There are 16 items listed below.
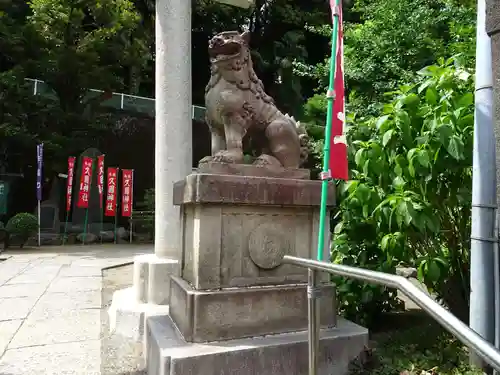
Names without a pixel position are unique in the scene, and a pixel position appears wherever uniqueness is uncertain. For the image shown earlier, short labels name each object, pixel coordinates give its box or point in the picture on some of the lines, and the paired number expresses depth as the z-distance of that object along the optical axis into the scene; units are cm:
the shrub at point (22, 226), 1214
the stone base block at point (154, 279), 376
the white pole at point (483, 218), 262
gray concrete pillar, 412
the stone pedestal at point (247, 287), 251
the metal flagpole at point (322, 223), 210
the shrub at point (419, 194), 292
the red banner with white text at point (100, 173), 1488
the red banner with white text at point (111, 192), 1517
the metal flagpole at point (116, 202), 1552
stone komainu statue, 290
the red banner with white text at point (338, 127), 298
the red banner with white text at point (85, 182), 1445
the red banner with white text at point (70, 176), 1421
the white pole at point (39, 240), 1326
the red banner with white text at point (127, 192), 1546
